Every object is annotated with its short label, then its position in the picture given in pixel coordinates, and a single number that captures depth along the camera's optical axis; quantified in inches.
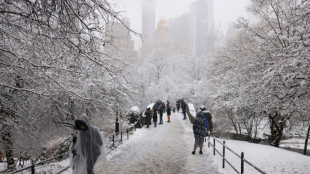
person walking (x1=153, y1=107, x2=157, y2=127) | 756.0
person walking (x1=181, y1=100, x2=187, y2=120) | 989.4
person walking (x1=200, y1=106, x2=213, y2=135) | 574.6
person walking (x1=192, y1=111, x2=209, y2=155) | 371.2
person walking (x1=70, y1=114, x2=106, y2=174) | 190.5
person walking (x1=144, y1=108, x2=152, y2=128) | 758.2
